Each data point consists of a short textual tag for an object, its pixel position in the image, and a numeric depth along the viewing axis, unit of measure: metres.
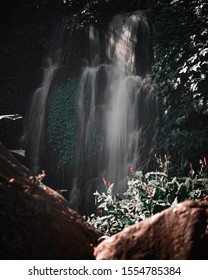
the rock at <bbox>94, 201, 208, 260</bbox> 2.26
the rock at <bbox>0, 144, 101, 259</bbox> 2.23
